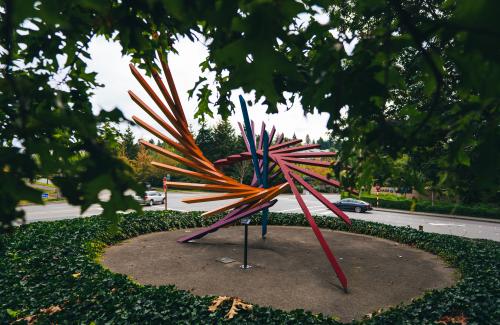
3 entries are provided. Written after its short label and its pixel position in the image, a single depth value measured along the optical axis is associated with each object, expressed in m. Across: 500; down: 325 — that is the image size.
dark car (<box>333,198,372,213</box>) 23.59
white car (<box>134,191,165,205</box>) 26.04
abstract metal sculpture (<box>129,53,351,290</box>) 9.22
